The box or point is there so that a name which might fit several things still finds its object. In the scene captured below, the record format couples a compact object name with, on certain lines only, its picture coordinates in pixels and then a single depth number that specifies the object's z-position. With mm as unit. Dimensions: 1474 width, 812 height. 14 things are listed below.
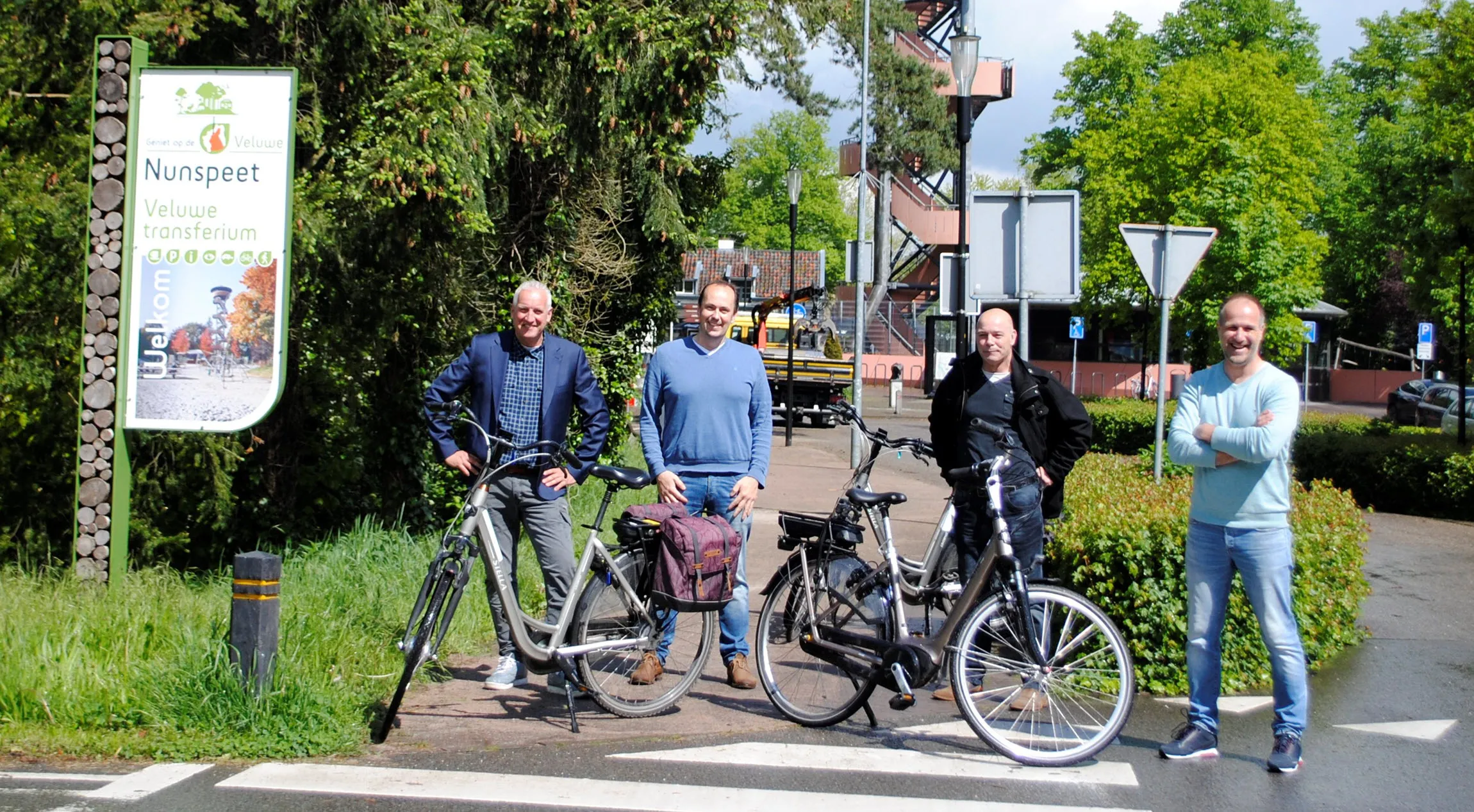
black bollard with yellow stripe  5590
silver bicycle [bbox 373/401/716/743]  5887
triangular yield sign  10086
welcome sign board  7195
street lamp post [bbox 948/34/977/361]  11672
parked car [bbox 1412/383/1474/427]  35750
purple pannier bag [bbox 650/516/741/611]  5969
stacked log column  7262
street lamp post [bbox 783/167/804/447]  25686
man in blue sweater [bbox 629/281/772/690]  6234
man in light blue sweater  5344
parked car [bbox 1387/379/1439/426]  39094
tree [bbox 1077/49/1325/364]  33156
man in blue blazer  6297
